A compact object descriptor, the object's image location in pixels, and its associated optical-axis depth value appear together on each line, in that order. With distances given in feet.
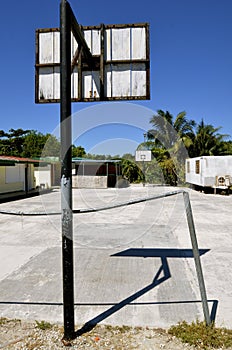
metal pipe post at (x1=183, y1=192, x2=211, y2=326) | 7.99
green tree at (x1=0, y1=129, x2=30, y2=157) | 114.11
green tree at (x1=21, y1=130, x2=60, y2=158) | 116.78
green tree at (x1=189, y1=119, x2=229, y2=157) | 72.08
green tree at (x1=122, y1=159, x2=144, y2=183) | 79.82
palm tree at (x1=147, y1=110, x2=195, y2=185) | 69.97
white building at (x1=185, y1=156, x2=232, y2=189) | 48.32
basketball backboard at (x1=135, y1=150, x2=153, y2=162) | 67.67
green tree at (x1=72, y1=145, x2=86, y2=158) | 114.61
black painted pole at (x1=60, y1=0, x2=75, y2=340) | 7.40
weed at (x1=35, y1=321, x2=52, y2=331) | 8.02
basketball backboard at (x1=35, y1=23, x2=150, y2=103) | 10.06
